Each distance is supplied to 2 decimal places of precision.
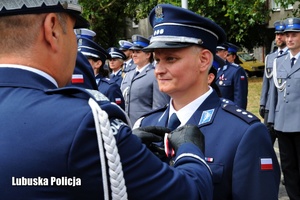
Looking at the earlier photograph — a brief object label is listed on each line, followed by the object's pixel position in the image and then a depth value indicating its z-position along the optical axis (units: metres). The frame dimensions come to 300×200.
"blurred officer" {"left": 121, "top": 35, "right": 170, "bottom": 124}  6.34
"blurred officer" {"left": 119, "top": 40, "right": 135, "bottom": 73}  11.38
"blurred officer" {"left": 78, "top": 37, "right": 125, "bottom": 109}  6.00
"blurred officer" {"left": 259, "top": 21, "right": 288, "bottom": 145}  7.17
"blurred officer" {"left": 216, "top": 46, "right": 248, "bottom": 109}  8.10
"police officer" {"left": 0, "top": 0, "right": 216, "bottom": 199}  1.34
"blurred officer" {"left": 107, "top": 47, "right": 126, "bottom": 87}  9.90
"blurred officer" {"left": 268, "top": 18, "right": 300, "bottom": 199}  5.84
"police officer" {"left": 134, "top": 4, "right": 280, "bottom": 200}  2.23
